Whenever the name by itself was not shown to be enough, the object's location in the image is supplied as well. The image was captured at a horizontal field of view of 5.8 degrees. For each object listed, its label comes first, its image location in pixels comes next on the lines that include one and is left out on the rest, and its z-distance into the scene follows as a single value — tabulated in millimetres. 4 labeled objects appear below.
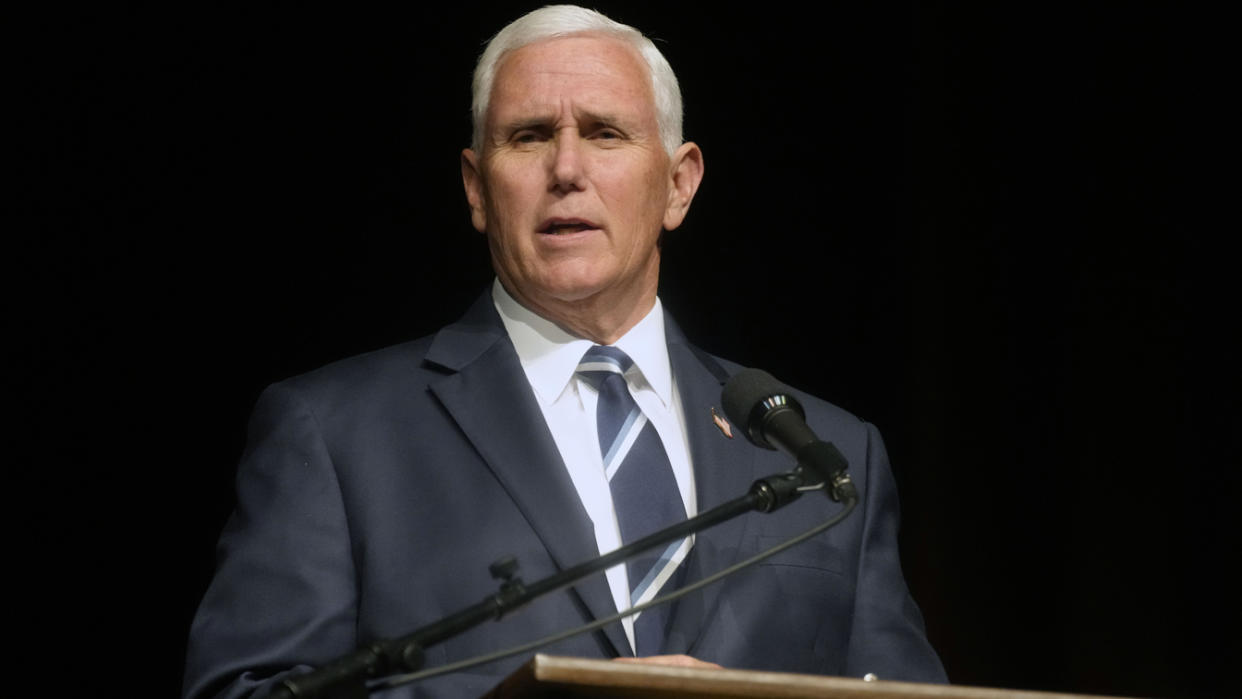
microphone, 9045
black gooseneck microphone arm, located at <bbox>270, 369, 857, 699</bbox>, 8933
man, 9229
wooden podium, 8553
